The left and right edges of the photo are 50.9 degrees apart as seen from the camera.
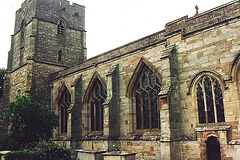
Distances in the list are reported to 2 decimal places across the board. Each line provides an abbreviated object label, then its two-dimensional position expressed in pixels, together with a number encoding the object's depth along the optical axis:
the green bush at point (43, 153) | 14.02
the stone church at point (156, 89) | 11.52
